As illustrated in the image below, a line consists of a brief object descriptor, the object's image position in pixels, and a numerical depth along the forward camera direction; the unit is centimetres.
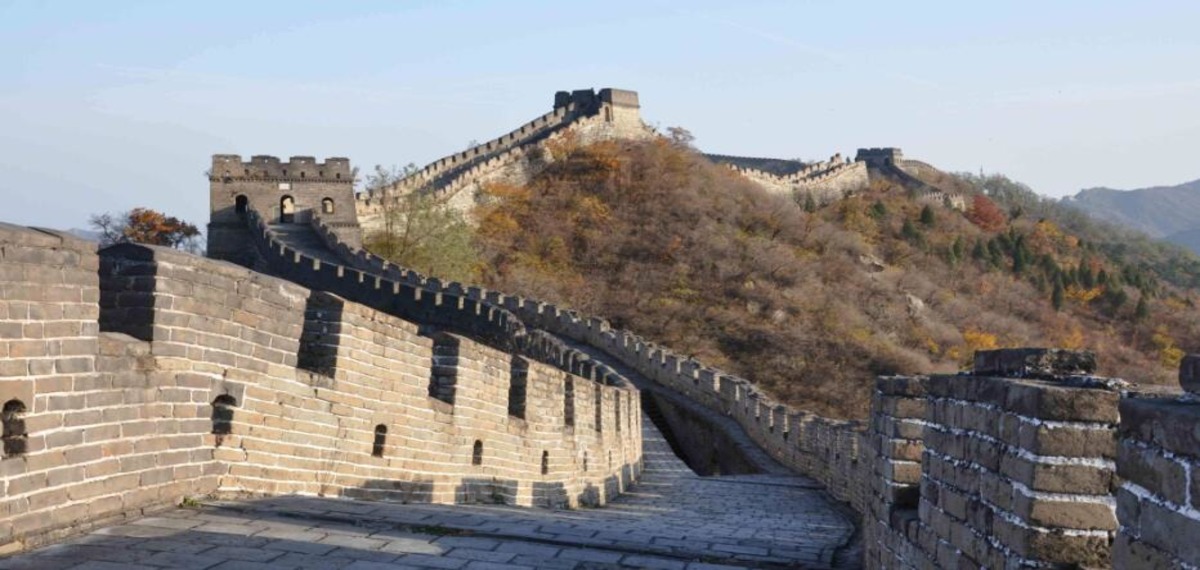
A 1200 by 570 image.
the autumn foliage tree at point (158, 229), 5784
